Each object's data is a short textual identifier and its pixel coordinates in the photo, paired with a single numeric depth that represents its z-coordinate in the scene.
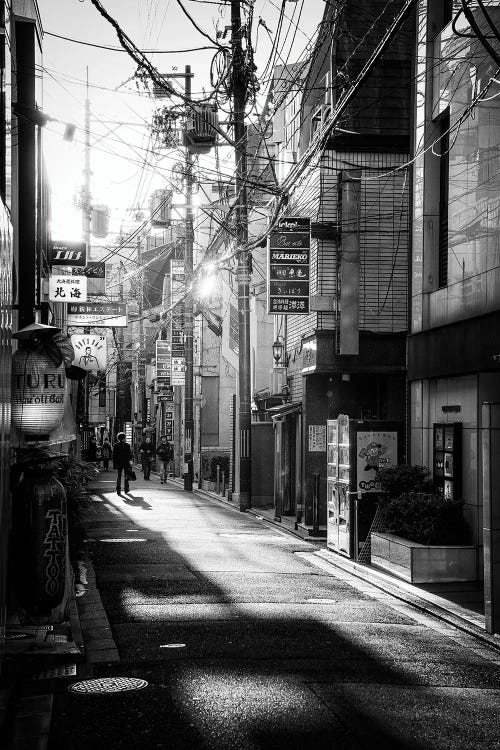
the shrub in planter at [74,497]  12.25
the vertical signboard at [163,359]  46.94
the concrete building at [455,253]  14.41
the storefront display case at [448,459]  15.23
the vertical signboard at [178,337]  40.34
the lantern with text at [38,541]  9.33
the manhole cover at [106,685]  7.66
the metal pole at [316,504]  19.89
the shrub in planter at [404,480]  15.91
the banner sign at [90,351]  26.20
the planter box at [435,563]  13.52
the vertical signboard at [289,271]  20.88
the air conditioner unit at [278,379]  27.08
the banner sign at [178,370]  40.31
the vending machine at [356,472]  16.88
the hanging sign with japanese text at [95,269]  26.08
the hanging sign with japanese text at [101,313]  24.34
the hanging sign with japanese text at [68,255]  22.02
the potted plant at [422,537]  13.59
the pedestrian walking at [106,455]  56.68
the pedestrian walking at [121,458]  31.34
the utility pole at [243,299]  22.78
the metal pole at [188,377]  35.44
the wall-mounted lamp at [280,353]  26.91
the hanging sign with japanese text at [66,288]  21.94
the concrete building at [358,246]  21.34
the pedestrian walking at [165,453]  42.78
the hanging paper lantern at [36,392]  10.28
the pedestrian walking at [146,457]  45.78
